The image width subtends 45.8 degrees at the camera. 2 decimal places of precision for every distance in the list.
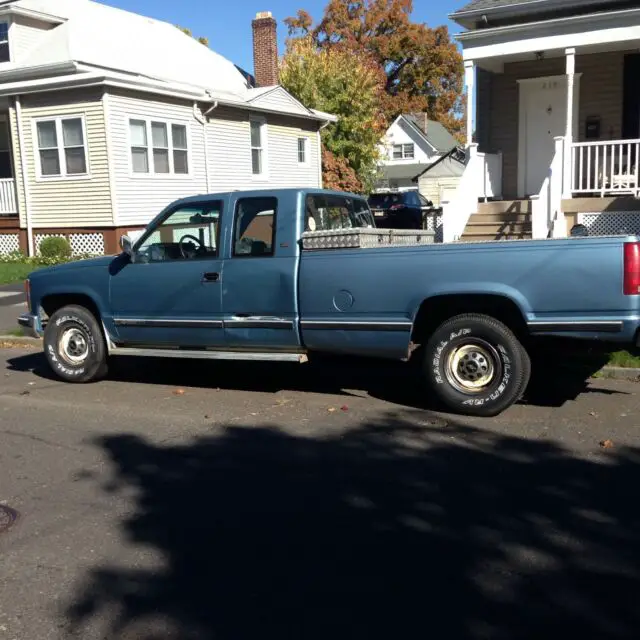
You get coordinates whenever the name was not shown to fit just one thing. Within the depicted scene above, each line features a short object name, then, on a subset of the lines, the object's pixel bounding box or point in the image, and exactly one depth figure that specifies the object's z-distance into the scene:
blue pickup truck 5.93
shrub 19.67
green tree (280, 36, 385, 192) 30.91
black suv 26.42
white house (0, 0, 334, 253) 19.66
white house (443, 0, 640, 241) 13.62
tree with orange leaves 57.12
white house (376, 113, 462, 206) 56.28
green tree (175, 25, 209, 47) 45.19
